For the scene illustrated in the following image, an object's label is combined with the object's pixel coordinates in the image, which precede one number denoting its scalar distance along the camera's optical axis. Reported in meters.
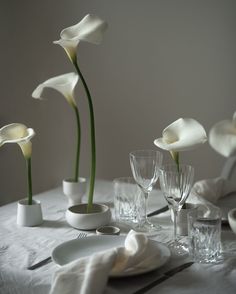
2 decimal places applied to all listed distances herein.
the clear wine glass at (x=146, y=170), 1.20
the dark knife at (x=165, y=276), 0.86
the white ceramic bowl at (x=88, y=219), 1.20
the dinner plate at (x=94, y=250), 0.91
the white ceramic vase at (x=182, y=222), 1.16
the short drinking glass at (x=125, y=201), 1.30
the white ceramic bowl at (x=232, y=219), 1.10
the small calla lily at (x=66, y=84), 1.32
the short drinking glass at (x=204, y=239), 1.00
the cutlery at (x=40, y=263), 0.97
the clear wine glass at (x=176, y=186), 1.07
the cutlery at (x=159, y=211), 1.36
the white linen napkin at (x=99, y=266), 0.81
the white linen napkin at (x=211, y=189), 1.31
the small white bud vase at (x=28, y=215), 1.25
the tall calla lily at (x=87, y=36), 1.15
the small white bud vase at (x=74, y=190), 1.40
